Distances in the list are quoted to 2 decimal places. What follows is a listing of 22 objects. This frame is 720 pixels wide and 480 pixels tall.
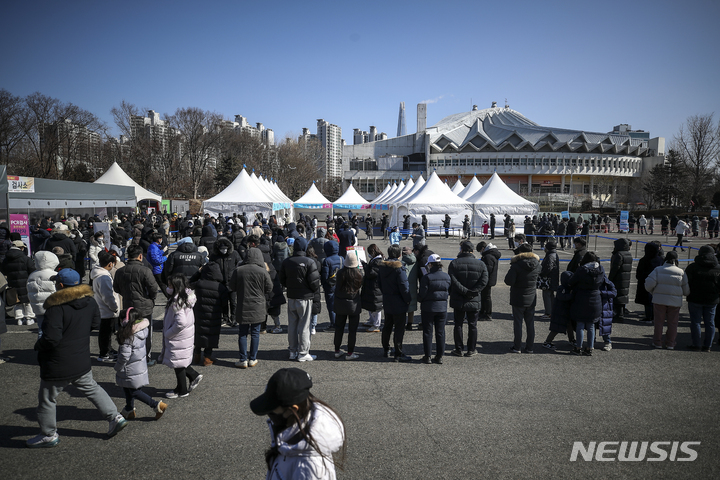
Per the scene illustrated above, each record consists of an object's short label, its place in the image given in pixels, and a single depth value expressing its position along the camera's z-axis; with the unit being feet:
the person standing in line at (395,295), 18.76
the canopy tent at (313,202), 102.63
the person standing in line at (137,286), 18.16
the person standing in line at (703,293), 20.34
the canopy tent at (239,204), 84.84
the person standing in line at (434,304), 18.61
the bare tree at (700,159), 158.92
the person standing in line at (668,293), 20.80
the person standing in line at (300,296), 18.85
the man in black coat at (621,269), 25.14
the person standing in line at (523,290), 20.15
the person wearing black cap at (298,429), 5.88
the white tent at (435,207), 92.22
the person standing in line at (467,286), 19.44
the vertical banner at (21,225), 37.50
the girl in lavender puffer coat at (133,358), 13.05
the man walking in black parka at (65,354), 11.82
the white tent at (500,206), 90.84
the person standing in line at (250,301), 18.21
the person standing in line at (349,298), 19.03
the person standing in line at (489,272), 25.61
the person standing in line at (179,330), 14.73
